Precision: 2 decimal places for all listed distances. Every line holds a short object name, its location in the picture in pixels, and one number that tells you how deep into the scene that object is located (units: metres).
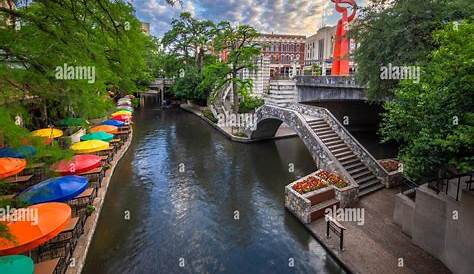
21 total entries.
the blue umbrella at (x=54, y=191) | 11.38
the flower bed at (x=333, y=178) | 14.96
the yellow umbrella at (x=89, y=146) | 17.33
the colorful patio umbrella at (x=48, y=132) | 16.70
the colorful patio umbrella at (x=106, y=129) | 23.19
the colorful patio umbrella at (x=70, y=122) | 18.45
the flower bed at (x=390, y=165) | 17.12
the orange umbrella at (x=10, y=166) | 11.80
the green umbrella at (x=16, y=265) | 7.29
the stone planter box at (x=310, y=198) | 13.26
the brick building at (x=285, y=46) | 80.75
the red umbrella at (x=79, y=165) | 14.12
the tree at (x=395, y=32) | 13.31
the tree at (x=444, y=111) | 7.20
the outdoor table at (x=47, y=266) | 8.63
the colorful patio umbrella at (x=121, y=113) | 31.40
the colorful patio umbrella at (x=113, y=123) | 26.23
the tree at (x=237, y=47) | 29.34
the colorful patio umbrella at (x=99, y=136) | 20.06
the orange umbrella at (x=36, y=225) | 8.41
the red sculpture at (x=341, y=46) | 29.14
